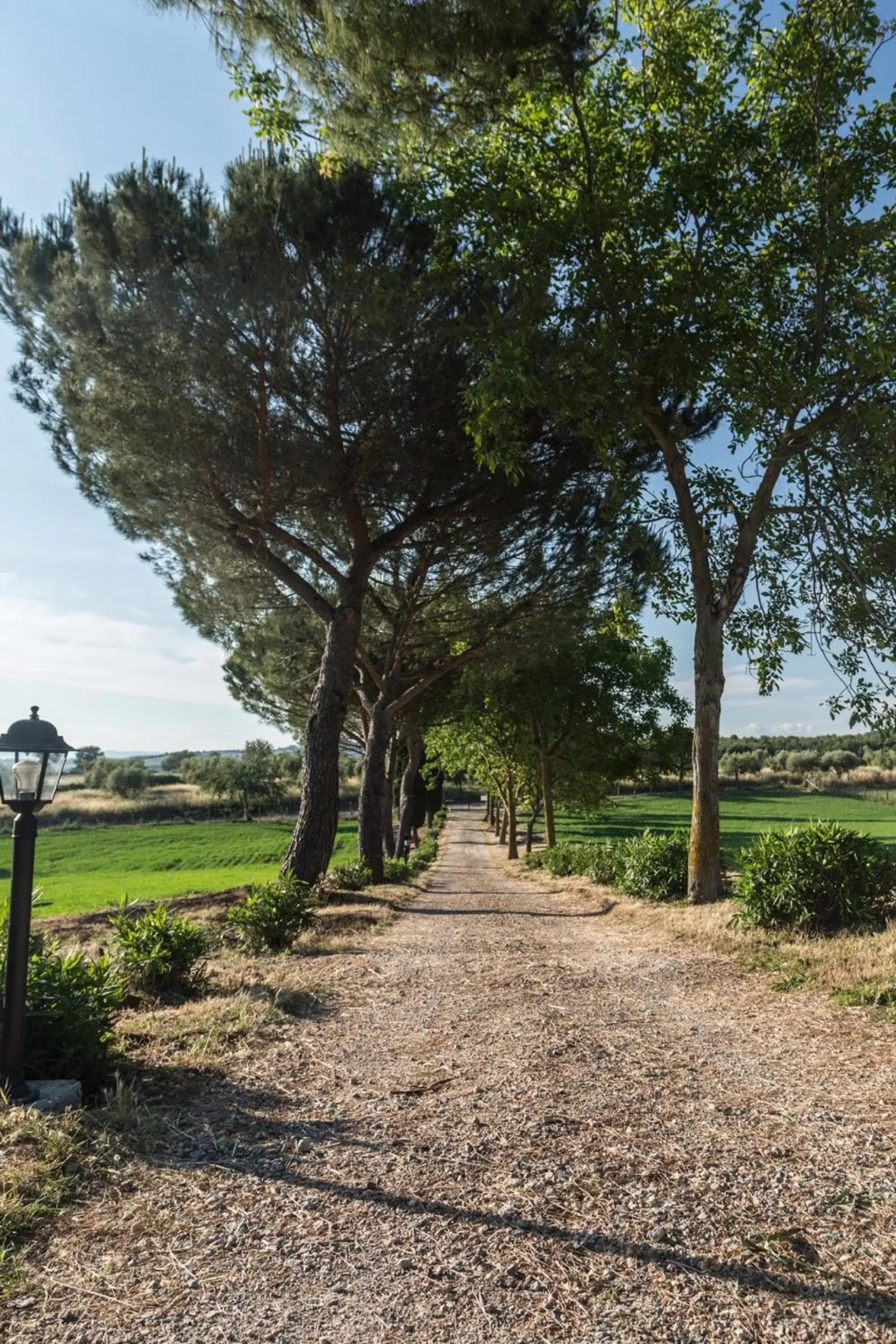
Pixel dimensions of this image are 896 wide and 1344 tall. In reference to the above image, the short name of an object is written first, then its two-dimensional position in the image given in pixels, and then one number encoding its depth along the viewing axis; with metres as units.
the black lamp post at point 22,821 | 3.43
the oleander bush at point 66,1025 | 3.67
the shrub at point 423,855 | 22.56
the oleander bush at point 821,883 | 7.16
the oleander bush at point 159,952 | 5.51
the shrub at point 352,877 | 13.70
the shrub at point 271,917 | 7.89
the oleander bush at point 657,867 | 10.88
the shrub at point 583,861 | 14.97
